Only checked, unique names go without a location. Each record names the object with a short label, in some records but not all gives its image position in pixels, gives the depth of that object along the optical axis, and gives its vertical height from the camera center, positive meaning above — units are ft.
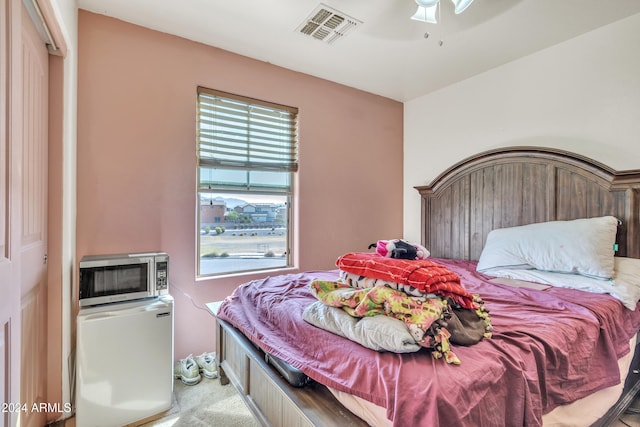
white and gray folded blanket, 3.37 -1.41
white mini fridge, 5.54 -2.85
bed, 3.15 -1.70
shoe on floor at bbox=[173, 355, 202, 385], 7.27 -3.87
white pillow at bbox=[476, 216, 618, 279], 6.51 -0.77
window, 8.66 +0.95
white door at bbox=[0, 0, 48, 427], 3.28 +0.05
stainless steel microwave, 6.03 -1.34
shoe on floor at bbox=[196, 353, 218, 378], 7.48 -3.83
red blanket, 3.96 -0.84
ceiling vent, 6.94 +4.56
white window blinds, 8.58 +2.40
